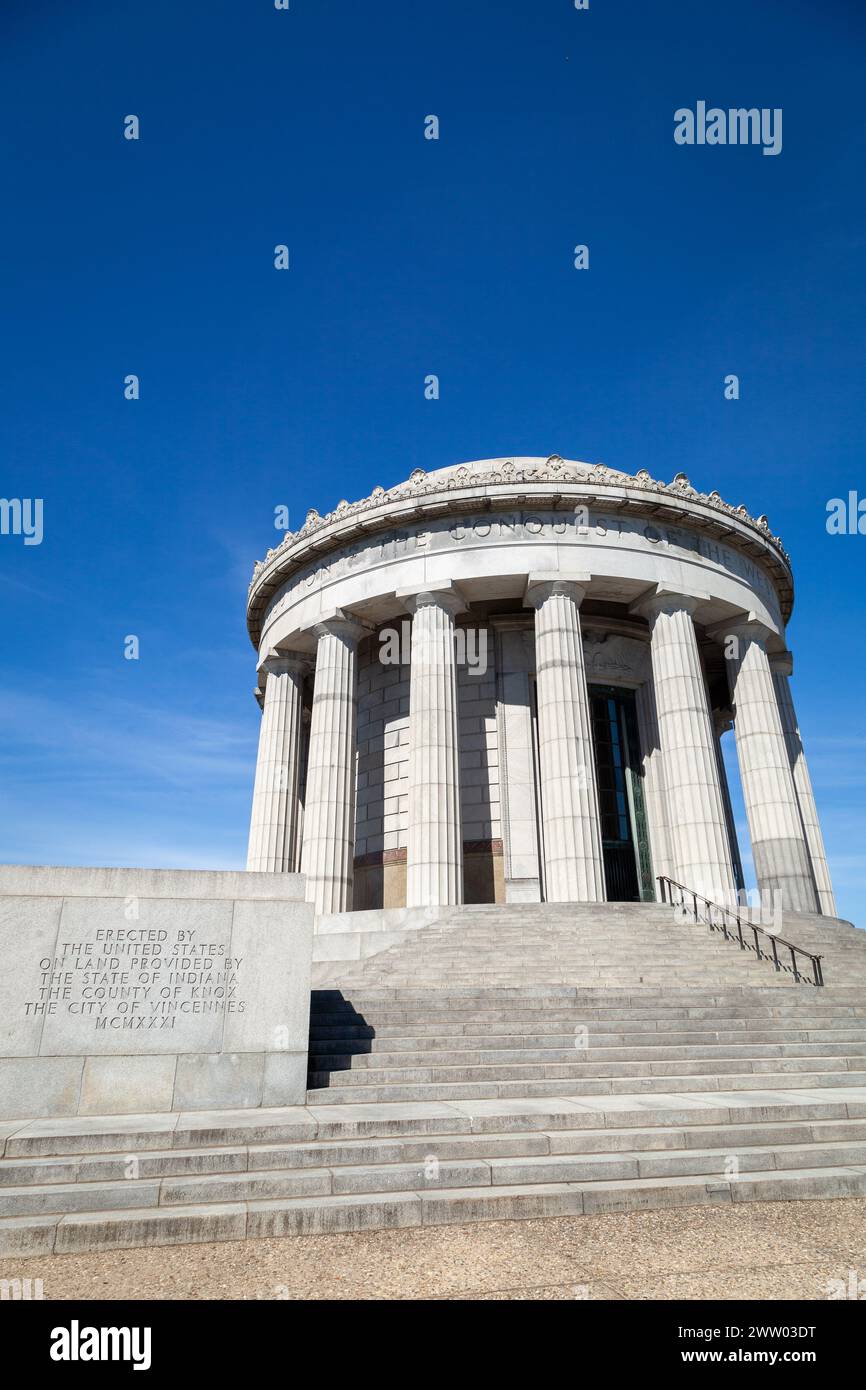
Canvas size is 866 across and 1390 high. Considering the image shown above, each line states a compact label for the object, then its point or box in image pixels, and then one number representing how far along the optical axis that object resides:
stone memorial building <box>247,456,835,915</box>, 23.20
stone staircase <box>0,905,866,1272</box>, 6.14
